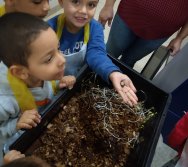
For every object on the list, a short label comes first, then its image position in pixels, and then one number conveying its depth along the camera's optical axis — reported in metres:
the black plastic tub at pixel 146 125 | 0.81
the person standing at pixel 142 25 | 1.08
